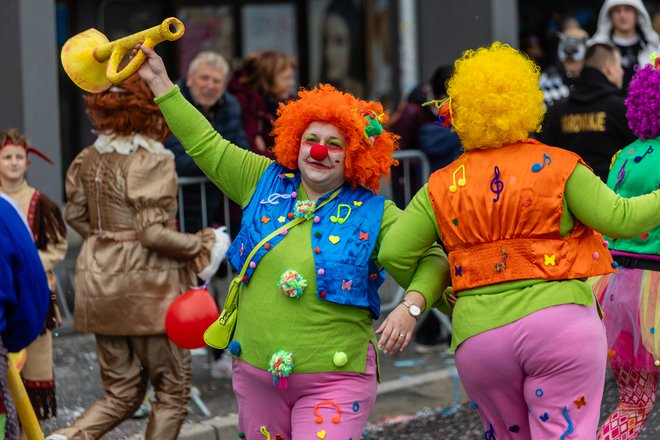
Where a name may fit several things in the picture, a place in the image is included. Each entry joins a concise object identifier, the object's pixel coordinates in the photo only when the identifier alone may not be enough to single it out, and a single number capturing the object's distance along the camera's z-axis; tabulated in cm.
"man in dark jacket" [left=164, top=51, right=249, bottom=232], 1442
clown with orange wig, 842
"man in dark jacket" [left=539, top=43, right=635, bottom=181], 1365
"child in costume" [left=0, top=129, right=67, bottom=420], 1150
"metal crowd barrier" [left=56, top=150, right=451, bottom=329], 1624
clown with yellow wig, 783
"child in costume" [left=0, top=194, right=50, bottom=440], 746
